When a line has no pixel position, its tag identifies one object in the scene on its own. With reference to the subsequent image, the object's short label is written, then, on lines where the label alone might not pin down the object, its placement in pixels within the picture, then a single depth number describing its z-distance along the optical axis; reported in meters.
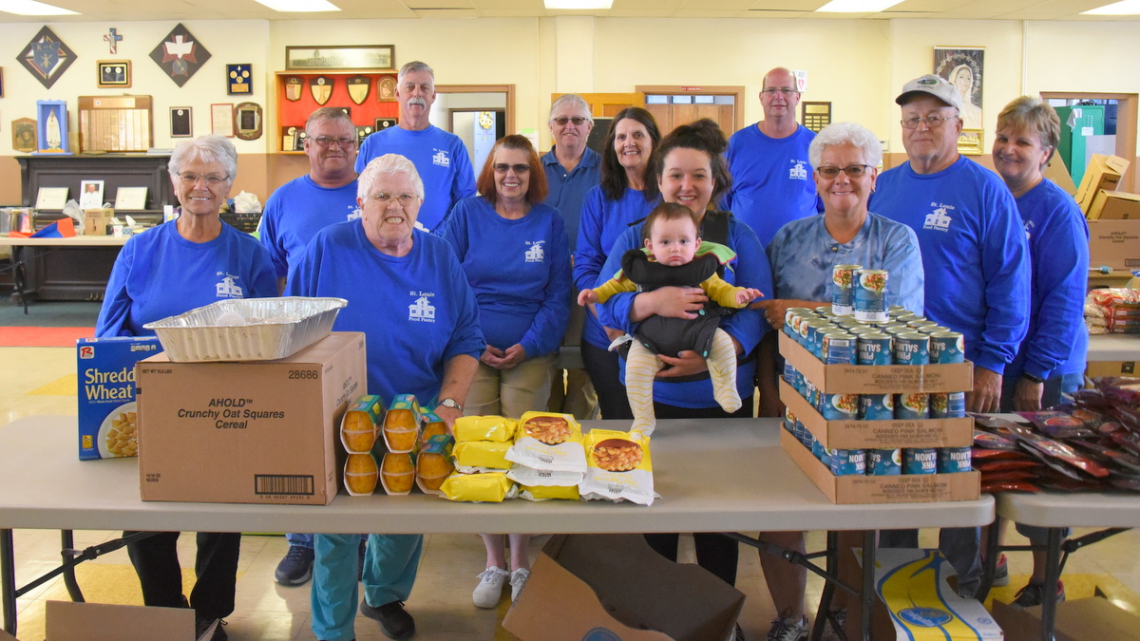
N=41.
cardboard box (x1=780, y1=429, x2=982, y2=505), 1.66
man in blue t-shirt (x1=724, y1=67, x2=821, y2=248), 3.58
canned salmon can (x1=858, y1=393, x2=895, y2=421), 1.64
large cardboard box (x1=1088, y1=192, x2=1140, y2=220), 4.20
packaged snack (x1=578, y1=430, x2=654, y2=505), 1.67
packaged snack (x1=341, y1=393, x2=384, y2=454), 1.67
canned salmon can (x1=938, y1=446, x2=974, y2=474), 1.66
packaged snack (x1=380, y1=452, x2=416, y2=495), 1.71
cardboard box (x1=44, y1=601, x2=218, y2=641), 1.83
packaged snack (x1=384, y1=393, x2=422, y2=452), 1.69
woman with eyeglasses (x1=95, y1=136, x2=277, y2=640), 2.32
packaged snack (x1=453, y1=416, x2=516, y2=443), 1.78
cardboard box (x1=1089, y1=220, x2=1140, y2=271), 4.09
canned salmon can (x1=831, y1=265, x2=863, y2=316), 1.91
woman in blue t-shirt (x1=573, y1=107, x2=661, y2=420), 2.84
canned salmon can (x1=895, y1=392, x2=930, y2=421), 1.64
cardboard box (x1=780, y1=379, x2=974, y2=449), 1.63
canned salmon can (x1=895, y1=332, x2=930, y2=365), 1.61
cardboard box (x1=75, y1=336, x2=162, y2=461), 1.88
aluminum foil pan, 1.56
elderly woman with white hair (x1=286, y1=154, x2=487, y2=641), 2.23
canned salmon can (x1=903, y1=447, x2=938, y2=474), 1.66
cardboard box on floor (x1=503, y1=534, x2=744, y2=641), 1.84
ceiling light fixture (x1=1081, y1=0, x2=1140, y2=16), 9.12
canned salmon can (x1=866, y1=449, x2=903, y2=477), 1.66
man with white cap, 2.40
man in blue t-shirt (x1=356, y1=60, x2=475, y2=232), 3.79
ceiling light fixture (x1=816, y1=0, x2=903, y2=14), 8.99
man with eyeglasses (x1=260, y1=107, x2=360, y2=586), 3.10
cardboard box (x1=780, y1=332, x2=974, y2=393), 1.61
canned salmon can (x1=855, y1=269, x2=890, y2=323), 1.81
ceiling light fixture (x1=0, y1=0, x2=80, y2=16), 9.01
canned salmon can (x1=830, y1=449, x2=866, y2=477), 1.66
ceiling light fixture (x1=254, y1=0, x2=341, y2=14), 8.95
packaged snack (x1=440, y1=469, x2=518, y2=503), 1.67
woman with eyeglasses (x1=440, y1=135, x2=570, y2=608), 2.95
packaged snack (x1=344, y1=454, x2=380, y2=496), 1.70
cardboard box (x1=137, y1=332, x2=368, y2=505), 1.61
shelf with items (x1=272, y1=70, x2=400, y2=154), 9.83
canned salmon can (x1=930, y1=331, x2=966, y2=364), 1.62
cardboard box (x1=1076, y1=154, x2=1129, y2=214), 4.41
